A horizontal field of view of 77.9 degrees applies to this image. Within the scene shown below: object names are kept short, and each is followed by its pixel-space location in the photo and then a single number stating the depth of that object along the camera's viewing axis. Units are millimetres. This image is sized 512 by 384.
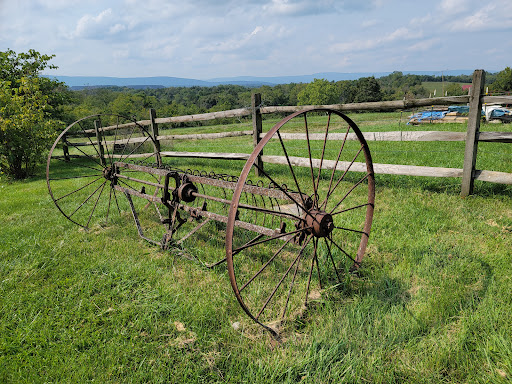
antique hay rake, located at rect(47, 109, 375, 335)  2494
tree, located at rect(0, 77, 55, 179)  7965
